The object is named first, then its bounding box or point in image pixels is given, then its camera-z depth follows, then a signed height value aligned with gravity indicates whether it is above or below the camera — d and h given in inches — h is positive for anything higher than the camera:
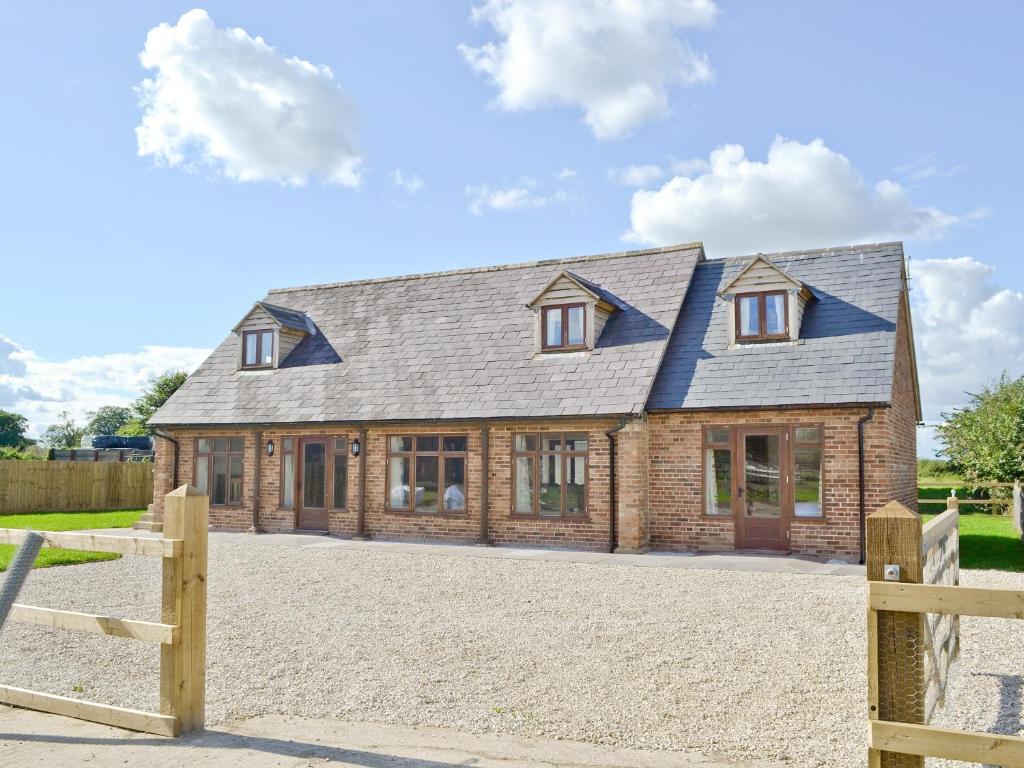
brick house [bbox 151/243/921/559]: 618.5 +33.3
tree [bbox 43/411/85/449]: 3518.7 +81.2
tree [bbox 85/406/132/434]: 4037.9 +161.9
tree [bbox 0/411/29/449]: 3088.1 +85.1
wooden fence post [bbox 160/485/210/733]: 196.4 -37.3
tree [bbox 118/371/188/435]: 1850.4 +132.5
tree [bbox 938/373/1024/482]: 1124.5 +21.0
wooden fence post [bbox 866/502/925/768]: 142.9 -32.8
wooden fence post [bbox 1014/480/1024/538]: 717.3 -56.8
